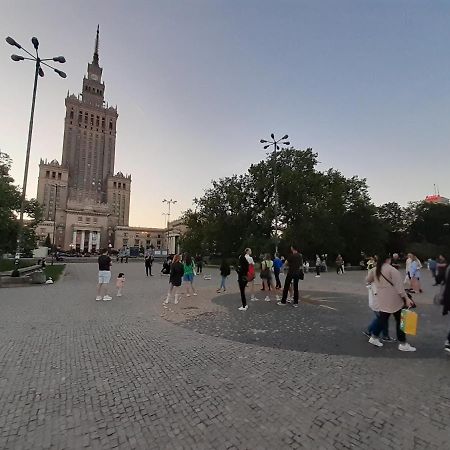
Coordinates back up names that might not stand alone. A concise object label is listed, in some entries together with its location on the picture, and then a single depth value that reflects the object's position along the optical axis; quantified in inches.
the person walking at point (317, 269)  1123.9
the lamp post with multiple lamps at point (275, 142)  1162.5
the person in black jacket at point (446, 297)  245.1
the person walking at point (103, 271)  480.7
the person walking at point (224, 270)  599.9
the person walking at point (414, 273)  620.4
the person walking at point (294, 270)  438.9
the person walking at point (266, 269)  569.1
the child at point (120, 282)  538.9
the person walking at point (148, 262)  1060.5
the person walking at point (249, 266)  436.1
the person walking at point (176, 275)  460.8
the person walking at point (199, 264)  1192.1
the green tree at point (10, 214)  921.5
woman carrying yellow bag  244.9
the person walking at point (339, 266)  1227.2
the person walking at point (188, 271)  568.0
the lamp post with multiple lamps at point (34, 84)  681.7
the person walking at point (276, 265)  628.8
